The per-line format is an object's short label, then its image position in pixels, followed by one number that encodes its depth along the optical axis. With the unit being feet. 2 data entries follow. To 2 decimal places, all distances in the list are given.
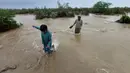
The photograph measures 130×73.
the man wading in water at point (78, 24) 15.44
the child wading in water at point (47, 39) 9.58
